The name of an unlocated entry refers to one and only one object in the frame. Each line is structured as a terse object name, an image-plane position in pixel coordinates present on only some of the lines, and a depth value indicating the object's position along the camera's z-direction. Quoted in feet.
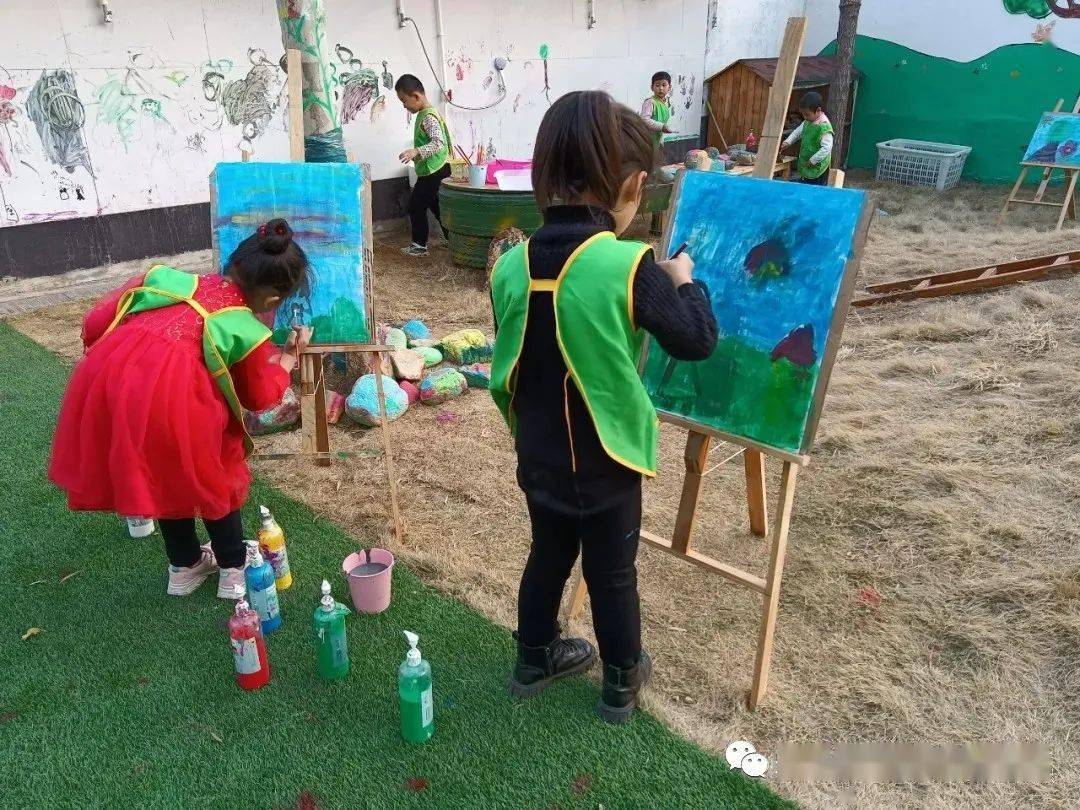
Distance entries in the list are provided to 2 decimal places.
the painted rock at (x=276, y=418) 13.85
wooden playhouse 35.58
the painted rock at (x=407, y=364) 15.28
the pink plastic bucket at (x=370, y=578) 8.87
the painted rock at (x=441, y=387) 15.01
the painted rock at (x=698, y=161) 24.55
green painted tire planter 21.15
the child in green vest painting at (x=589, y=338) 5.54
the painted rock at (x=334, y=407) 14.35
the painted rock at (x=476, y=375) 15.87
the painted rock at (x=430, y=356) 16.16
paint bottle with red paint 7.60
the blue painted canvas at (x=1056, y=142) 27.25
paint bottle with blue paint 8.43
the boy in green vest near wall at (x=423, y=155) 22.76
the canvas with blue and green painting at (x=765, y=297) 7.09
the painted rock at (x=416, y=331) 17.35
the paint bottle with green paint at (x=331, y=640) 7.71
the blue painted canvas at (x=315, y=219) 10.10
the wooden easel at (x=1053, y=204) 25.99
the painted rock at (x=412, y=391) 15.11
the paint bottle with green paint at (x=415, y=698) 6.92
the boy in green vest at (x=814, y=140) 23.66
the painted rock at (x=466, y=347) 16.52
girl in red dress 7.39
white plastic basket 33.24
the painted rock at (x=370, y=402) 14.06
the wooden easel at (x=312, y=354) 10.09
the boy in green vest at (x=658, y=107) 27.81
